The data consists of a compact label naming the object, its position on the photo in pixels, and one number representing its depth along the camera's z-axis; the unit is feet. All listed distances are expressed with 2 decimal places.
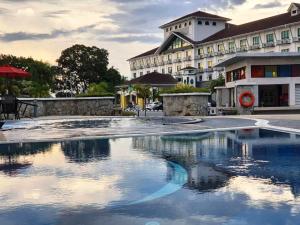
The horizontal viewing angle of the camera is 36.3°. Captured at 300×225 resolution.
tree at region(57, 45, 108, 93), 277.64
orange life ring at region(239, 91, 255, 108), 113.29
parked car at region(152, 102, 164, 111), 169.78
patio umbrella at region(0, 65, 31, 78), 87.56
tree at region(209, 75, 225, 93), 195.83
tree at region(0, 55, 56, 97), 234.87
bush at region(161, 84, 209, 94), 102.78
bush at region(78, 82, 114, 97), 110.03
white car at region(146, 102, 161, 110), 172.75
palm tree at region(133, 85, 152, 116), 120.26
